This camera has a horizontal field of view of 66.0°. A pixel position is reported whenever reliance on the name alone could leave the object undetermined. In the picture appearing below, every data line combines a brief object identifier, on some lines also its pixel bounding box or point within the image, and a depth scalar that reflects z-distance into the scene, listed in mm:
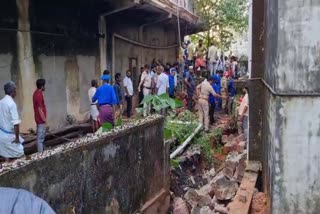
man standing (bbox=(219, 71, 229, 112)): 8756
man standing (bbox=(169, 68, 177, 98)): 8657
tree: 12707
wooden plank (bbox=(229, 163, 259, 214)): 2791
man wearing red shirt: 4560
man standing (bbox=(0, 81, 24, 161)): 3723
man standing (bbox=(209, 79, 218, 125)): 7695
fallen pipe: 5303
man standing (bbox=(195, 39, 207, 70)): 11063
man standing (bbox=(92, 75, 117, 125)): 5236
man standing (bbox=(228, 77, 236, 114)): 8760
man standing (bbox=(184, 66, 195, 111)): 8738
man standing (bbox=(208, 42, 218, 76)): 11414
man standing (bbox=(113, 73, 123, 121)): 6935
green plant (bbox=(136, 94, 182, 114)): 5643
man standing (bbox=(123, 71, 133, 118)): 7749
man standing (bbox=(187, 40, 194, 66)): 11544
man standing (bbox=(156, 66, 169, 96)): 7779
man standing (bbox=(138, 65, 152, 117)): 7968
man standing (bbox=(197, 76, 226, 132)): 7111
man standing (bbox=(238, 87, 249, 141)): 5647
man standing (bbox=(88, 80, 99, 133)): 5896
